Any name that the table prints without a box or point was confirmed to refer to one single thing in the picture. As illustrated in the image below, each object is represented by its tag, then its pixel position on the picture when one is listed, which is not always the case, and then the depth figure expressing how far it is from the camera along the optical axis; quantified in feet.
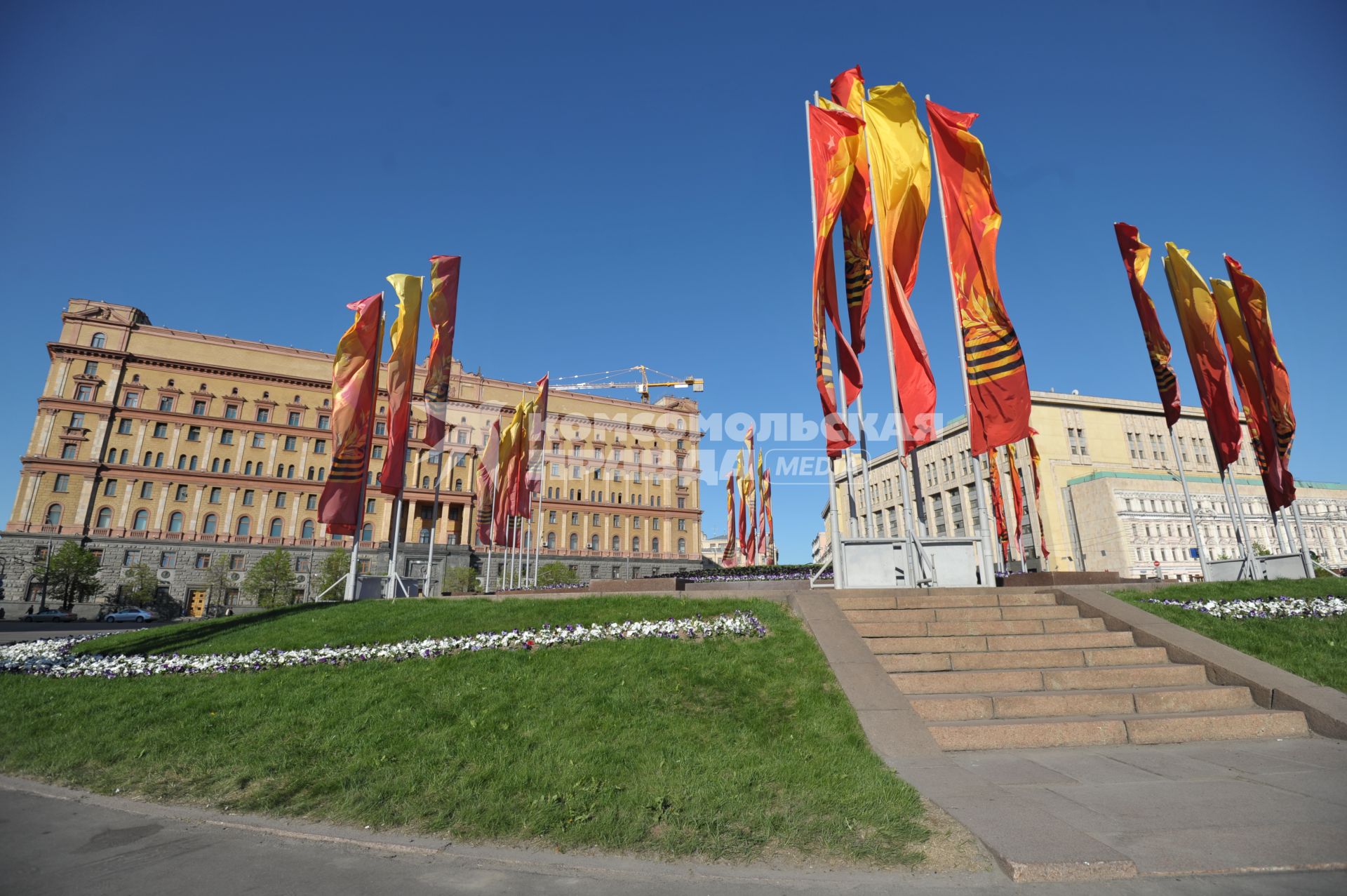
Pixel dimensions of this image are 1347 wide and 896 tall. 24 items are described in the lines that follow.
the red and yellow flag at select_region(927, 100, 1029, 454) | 42.78
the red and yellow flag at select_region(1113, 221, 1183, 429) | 61.11
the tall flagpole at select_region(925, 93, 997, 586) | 41.88
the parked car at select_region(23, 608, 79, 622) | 155.74
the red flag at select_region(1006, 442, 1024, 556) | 91.81
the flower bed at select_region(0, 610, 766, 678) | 33.32
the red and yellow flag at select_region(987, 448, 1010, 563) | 92.43
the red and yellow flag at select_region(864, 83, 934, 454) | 44.80
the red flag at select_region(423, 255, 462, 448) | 67.56
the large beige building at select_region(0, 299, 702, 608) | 208.03
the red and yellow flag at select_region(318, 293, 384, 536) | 62.13
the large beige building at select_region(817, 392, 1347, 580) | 224.94
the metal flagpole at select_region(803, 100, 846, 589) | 37.30
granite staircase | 24.07
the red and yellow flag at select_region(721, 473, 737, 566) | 128.06
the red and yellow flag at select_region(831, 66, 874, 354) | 47.78
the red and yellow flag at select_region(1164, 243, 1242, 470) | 60.85
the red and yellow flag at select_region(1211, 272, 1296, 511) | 61.72
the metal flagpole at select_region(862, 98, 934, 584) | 39.63
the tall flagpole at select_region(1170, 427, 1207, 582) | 61.79
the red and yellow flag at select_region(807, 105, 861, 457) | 44.04
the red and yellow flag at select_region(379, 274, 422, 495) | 64.49
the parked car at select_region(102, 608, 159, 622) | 166.61
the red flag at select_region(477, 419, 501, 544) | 107.14
